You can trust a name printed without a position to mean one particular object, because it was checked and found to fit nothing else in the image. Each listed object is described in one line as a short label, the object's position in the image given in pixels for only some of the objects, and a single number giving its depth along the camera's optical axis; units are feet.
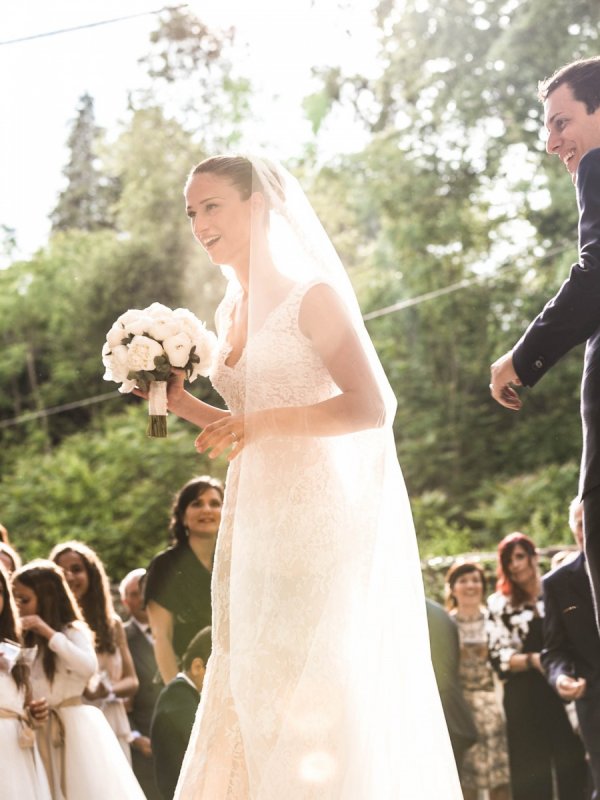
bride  9.22
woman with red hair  19.01
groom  8.68
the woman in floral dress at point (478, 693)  19.84
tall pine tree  65.67
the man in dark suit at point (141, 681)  19.51
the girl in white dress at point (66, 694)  15.61
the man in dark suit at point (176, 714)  15.35
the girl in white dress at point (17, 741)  14.25
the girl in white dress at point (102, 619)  19.21
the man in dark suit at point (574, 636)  16.58
